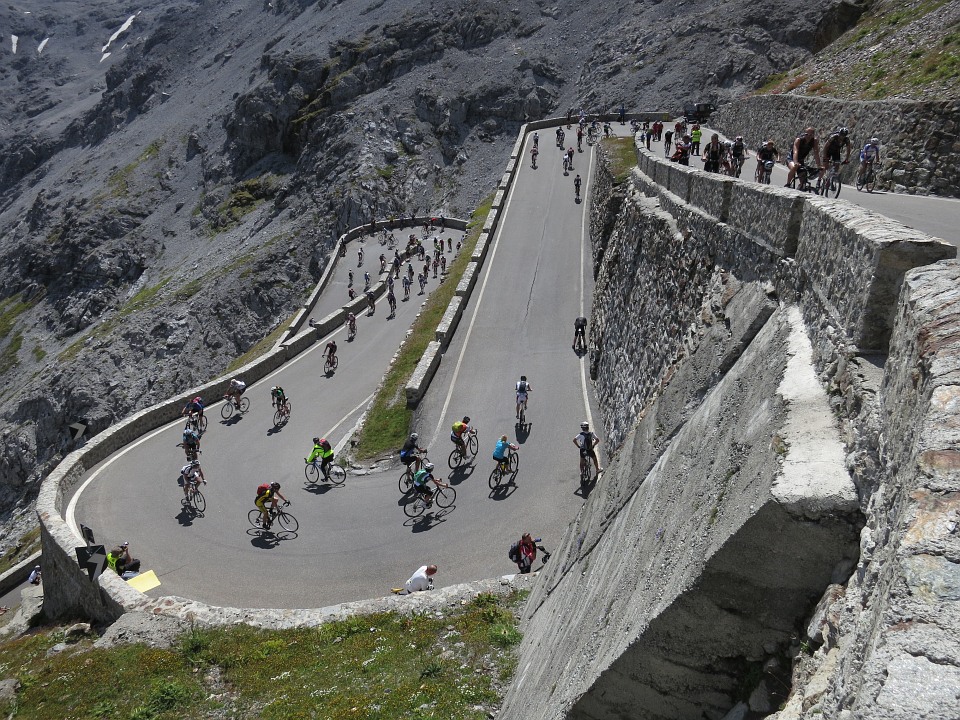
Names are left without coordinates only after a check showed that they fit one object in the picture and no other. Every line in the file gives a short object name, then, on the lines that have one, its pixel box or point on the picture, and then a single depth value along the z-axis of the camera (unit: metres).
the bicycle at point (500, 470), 17.83
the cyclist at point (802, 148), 13.03
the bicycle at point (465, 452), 19.20
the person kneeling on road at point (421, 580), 13.62
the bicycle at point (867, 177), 17.81
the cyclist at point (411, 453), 18.06
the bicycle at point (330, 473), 20.03
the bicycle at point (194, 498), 19.55
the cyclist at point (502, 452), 17.58
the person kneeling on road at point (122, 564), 16.39
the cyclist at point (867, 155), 17.83
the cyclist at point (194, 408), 24.28
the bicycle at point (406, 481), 18.50
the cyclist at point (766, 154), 15.48
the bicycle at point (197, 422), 24.20
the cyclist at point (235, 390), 25.72
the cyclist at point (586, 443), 16.97
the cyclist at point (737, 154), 17.47
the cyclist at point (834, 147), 12.73
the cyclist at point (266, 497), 17.53
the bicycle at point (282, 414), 25.14
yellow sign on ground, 15.86
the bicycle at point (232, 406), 25.94
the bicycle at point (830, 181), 13.40
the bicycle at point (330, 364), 30.11
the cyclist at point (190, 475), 19.48
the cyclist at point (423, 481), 16.86
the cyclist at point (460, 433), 18.77
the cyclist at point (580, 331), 24.80
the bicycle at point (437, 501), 17.59
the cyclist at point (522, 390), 20.31
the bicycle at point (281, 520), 17.78
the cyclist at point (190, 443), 21.16
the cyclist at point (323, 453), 19.55
